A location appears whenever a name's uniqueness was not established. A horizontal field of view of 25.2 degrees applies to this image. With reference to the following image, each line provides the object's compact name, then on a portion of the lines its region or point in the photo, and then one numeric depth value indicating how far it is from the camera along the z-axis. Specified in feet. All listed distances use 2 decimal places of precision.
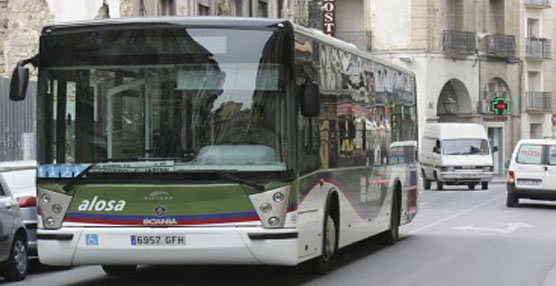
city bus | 41.57
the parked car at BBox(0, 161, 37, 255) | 51.06
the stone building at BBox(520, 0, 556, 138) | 228.63
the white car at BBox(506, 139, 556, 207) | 104.27
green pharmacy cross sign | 204.64
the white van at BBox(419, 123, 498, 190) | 153.79
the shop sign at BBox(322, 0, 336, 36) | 169.99
